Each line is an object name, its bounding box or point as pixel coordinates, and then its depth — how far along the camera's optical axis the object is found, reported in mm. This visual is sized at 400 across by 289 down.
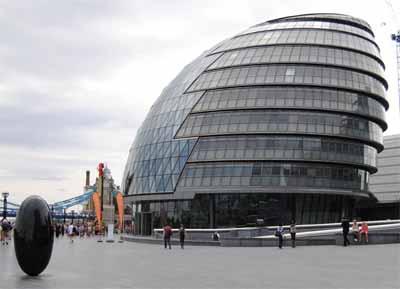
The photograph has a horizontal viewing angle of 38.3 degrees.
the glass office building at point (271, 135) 63281
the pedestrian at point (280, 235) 35750
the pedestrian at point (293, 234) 36594
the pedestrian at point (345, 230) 34719
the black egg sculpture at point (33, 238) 18562
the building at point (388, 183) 96062
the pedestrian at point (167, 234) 39625
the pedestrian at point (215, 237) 44875
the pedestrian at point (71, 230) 51156
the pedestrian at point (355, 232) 36719
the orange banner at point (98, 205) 68875
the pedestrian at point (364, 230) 36812
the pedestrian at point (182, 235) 39062
